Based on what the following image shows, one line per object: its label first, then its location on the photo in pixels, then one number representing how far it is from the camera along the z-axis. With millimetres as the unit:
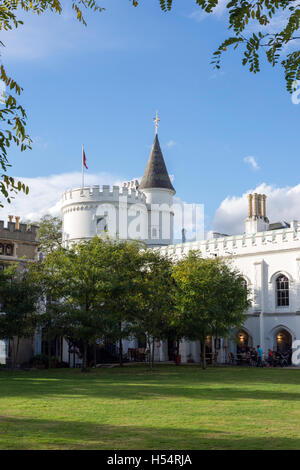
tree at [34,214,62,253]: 60781
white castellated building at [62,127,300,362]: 42719
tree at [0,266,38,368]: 31531
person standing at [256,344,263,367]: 38938
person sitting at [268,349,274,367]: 39875
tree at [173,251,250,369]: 33438
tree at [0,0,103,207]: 7309
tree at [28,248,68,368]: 31062
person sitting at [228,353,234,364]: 43344
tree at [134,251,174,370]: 32875
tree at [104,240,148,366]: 32062
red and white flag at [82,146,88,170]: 56469
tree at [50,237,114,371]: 30375
